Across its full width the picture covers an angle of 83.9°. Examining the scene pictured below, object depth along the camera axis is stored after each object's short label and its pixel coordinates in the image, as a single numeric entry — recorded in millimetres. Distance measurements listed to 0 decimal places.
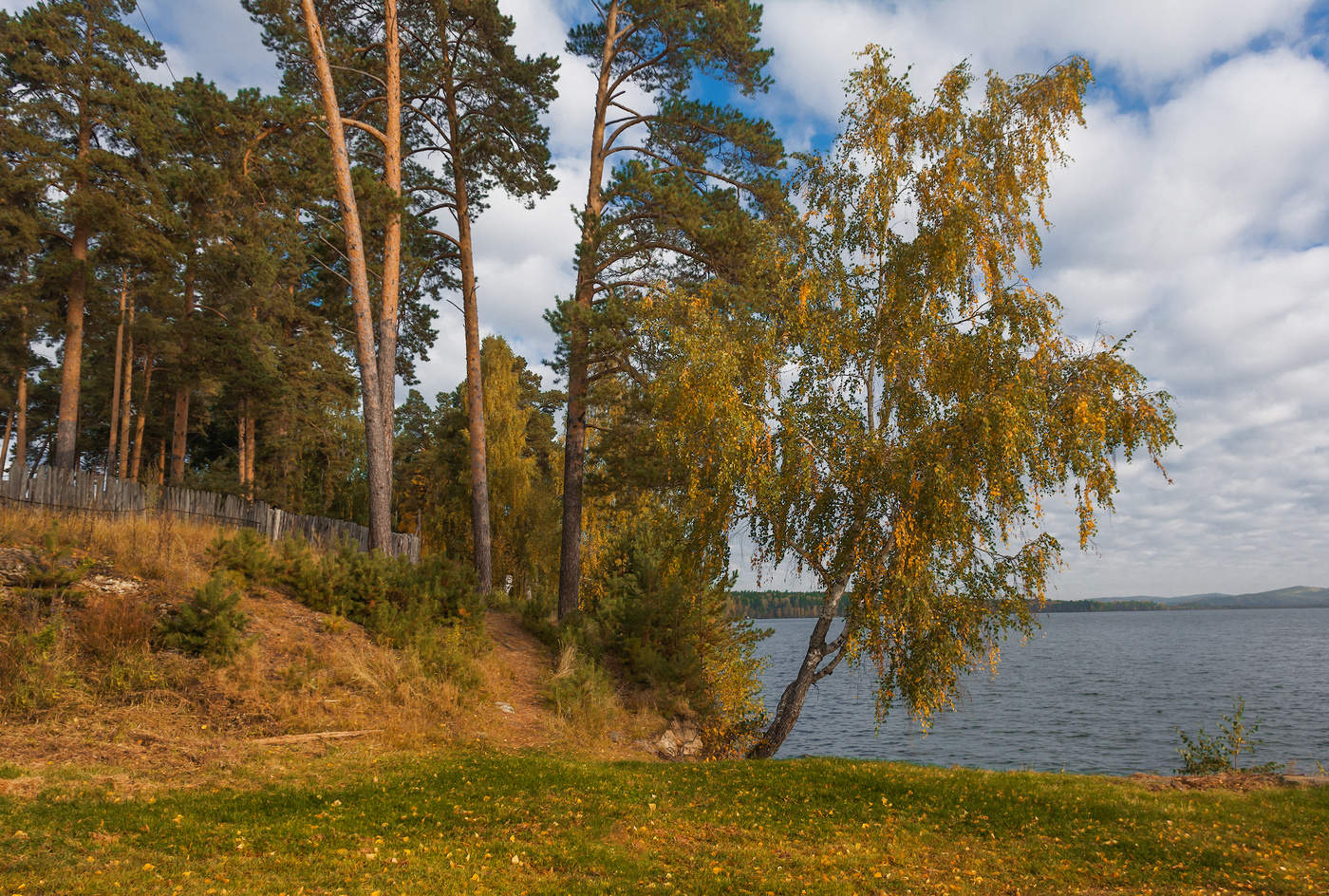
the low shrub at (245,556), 13227
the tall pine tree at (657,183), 16328
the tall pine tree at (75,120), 20594
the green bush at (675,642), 16203
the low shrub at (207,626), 10555
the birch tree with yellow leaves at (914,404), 11227
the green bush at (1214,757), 12948
